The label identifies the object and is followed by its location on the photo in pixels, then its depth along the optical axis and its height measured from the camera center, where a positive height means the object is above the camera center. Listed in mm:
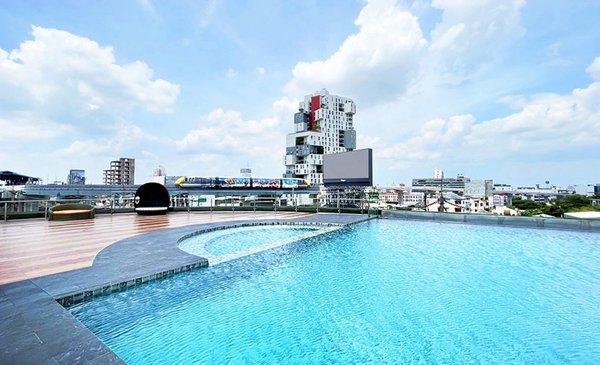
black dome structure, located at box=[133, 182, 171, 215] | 11508 -444
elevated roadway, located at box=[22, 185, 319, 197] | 46438 -53
